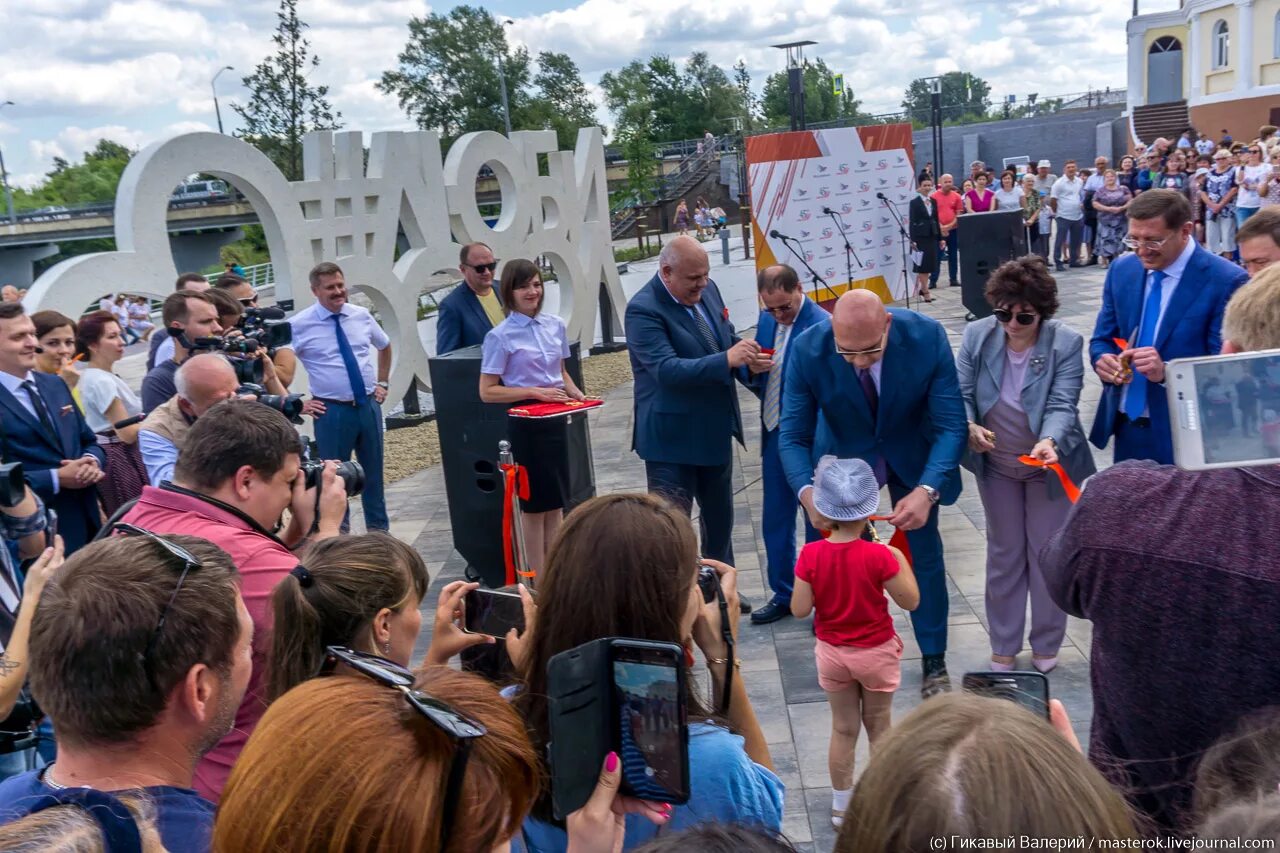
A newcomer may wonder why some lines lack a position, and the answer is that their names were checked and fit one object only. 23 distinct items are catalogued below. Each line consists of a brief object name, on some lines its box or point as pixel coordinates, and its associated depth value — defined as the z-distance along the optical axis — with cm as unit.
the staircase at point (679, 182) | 3903
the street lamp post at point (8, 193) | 4291
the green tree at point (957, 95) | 4434
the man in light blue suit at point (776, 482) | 504
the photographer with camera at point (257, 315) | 566
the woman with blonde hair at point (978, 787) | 111
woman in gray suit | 401
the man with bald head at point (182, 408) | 401
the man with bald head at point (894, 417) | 405
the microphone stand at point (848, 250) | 984
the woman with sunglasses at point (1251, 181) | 1418
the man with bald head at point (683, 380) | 497
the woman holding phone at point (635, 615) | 178
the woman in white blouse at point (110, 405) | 488
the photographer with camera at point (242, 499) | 236
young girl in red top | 331
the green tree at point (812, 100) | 5649
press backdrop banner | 909
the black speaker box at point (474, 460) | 578
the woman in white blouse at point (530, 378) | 545
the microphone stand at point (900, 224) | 1045
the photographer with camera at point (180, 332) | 513
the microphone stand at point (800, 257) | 914
